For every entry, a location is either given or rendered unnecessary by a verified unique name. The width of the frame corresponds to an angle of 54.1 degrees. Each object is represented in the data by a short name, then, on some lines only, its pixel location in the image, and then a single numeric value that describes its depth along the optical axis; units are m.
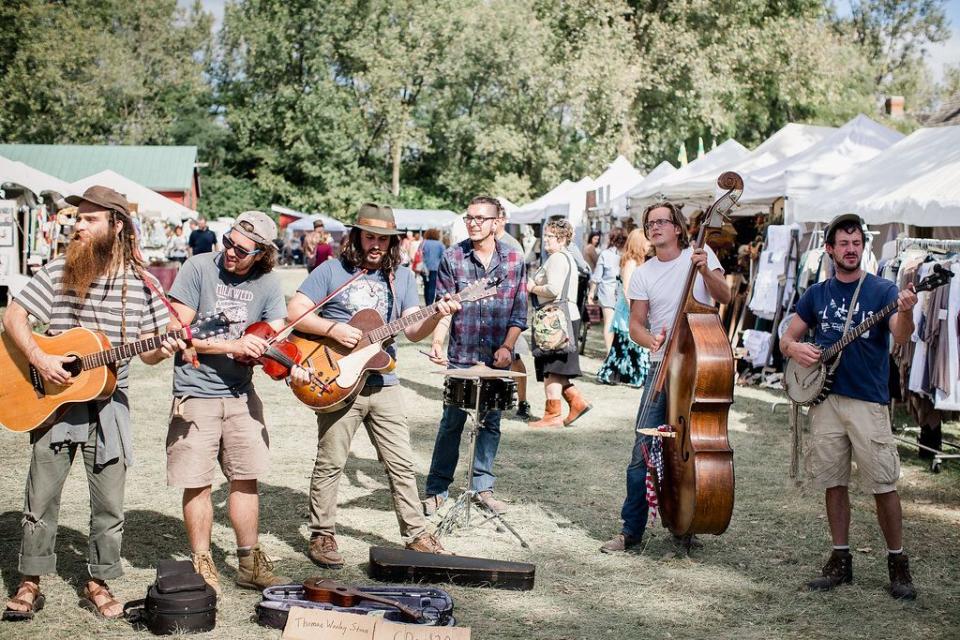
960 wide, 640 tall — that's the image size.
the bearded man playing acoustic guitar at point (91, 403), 4.39
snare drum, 5.87
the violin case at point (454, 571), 5.05
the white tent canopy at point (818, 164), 12.38
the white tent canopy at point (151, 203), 25.40
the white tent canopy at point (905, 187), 9.09
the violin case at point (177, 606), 4.25
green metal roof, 51.16
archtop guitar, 5.06
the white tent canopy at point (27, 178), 19.61
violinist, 4.65
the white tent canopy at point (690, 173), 15.13
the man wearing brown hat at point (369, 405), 5.27
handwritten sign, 4.03
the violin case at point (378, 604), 4.29
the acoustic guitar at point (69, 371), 4.31
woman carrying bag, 9.13
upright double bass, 4.96
